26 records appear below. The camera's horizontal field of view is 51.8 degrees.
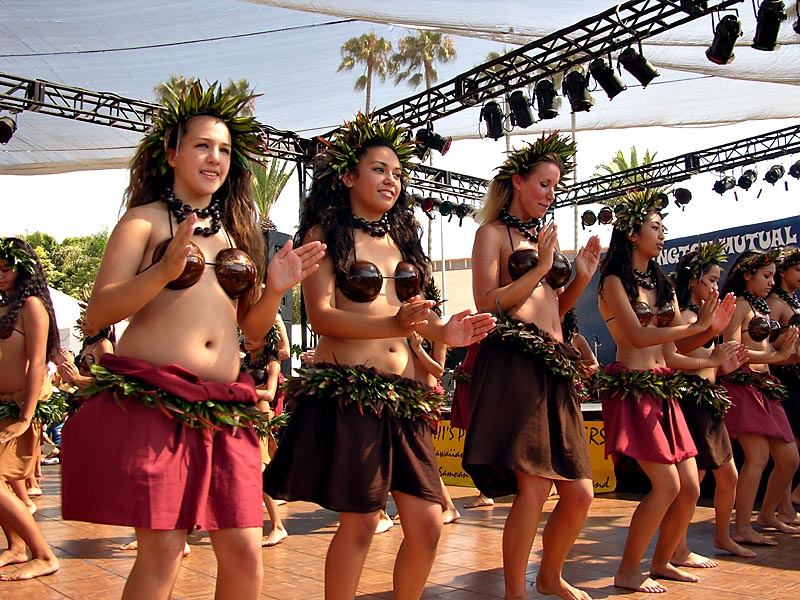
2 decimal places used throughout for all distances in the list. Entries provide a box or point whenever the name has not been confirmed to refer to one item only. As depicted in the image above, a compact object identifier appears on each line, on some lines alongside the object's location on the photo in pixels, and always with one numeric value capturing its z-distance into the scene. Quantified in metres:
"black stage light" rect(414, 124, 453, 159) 11.82
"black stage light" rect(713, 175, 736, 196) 14.38
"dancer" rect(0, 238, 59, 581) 4.49
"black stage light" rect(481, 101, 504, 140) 10.98
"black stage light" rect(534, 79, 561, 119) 10.07
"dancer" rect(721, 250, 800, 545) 5.47
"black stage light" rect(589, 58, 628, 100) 9.38
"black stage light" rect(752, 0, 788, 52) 7.80
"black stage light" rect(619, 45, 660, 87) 9.05
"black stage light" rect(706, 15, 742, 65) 8.23
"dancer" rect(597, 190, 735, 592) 4.12
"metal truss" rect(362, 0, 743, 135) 8.59
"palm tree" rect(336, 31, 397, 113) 11.49
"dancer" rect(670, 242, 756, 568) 4.57
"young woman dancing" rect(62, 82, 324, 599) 2.31
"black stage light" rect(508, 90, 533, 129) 10.42
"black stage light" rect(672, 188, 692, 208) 15.13
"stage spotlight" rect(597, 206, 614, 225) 15.56
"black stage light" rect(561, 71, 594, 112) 9.90
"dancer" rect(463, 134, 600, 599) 3.56
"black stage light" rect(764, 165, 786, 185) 13.90
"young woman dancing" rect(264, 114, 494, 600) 2.94
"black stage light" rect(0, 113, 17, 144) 10.08
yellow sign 7.92
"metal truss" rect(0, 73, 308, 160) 10.05
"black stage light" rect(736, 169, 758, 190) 14.18
